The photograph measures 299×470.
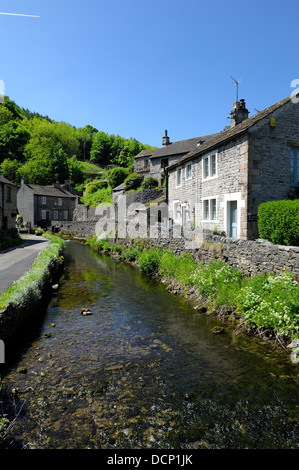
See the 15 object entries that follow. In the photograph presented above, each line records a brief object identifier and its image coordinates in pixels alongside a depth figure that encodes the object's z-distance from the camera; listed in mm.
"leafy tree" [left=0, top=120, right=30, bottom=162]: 73250
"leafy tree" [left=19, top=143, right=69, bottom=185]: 67062
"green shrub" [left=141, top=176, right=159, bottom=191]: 39750
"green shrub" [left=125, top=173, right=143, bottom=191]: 42781
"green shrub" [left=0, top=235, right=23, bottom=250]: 23945
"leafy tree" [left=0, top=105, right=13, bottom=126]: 81150
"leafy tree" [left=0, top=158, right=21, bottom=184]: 65375
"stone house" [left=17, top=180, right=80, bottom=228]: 53000
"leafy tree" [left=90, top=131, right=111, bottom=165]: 101812
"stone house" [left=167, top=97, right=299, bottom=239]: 14258
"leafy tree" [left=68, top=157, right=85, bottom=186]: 78294
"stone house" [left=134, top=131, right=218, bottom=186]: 39625
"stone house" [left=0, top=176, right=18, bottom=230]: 29469
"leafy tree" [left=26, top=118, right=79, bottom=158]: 74625
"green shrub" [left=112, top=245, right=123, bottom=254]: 25781
